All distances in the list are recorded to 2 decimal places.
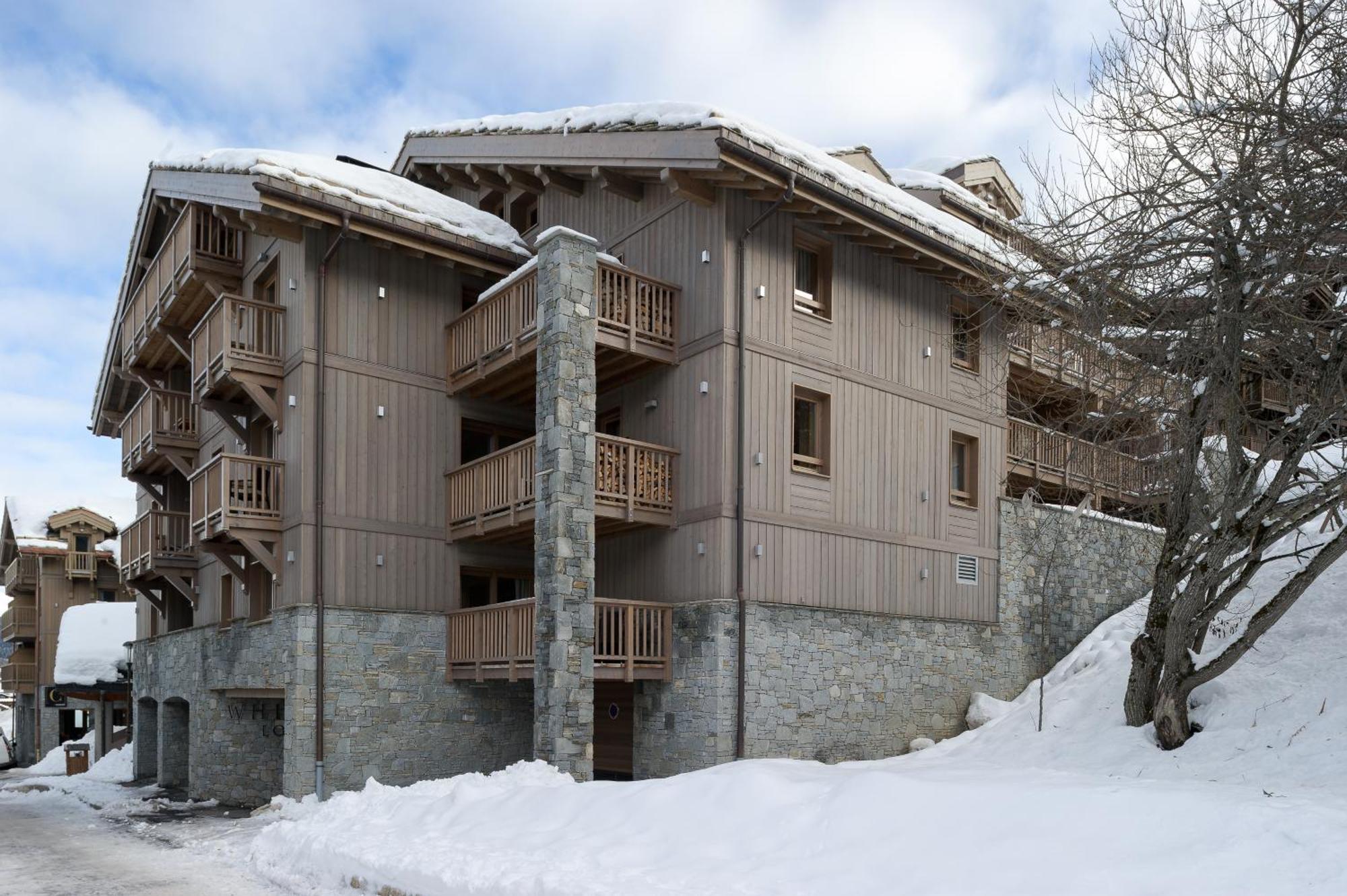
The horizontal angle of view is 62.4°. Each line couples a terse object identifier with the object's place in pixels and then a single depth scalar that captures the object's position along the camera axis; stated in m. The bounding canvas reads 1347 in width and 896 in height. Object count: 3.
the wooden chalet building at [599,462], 15.30
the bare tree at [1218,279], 8.56
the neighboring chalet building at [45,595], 41.56
